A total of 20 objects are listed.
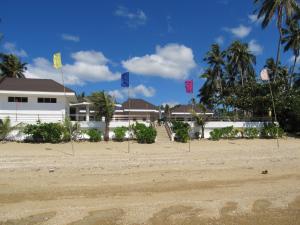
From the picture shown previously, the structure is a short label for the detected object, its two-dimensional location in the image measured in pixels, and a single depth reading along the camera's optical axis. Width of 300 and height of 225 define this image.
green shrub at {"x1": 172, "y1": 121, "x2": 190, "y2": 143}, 25.75
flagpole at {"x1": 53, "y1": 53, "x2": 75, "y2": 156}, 18.33
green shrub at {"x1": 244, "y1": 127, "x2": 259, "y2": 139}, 28.98
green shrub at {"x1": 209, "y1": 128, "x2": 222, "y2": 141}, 27.62
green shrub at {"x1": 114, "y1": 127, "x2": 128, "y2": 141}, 25.23
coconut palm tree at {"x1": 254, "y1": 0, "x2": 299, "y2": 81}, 32.66
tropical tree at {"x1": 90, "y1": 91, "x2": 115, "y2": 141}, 24.20
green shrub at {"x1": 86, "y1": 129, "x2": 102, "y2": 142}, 24.78
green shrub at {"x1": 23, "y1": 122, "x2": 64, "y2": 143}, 23.39
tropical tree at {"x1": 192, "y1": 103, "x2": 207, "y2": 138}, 27.64
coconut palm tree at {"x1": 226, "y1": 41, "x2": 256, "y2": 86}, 48.28
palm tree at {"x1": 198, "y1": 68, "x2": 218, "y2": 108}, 51.66
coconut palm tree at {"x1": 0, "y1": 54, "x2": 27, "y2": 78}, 52.69
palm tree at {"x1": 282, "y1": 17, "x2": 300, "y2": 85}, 41.59
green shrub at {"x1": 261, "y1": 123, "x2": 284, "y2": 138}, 28.80
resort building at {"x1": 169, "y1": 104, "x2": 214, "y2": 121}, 55.94
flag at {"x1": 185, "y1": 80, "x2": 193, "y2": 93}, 26.20
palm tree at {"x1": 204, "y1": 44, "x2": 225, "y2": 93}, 51.28
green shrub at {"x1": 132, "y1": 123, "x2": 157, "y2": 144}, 24.66
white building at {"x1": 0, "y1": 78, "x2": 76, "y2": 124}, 28.11
